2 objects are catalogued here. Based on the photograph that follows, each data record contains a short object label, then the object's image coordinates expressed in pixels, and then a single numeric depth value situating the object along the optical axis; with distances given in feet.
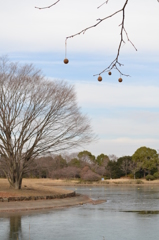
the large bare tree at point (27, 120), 108.37
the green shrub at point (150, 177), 271.45
